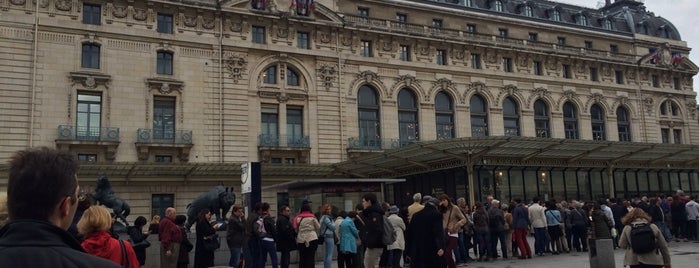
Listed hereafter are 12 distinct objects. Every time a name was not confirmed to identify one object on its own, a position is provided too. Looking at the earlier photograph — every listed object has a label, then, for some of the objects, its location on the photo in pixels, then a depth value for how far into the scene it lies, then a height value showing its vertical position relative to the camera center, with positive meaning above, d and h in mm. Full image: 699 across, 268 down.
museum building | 30797 +6282
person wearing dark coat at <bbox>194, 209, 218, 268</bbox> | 12750 -1011
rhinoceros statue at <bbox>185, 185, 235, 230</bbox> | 17391 +10
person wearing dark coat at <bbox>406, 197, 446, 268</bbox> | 10664 -785
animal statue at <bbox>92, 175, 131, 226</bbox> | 16031 +208
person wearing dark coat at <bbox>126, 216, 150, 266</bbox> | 10309 -594
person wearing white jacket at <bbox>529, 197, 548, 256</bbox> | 19094 -995
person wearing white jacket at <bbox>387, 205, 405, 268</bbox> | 14780 -1112
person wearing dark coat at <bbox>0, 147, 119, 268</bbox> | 2330 -20
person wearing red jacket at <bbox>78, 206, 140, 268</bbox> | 5371 -316
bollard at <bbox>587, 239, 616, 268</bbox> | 12406 -1361
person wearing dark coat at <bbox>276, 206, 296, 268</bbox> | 14500 -854
